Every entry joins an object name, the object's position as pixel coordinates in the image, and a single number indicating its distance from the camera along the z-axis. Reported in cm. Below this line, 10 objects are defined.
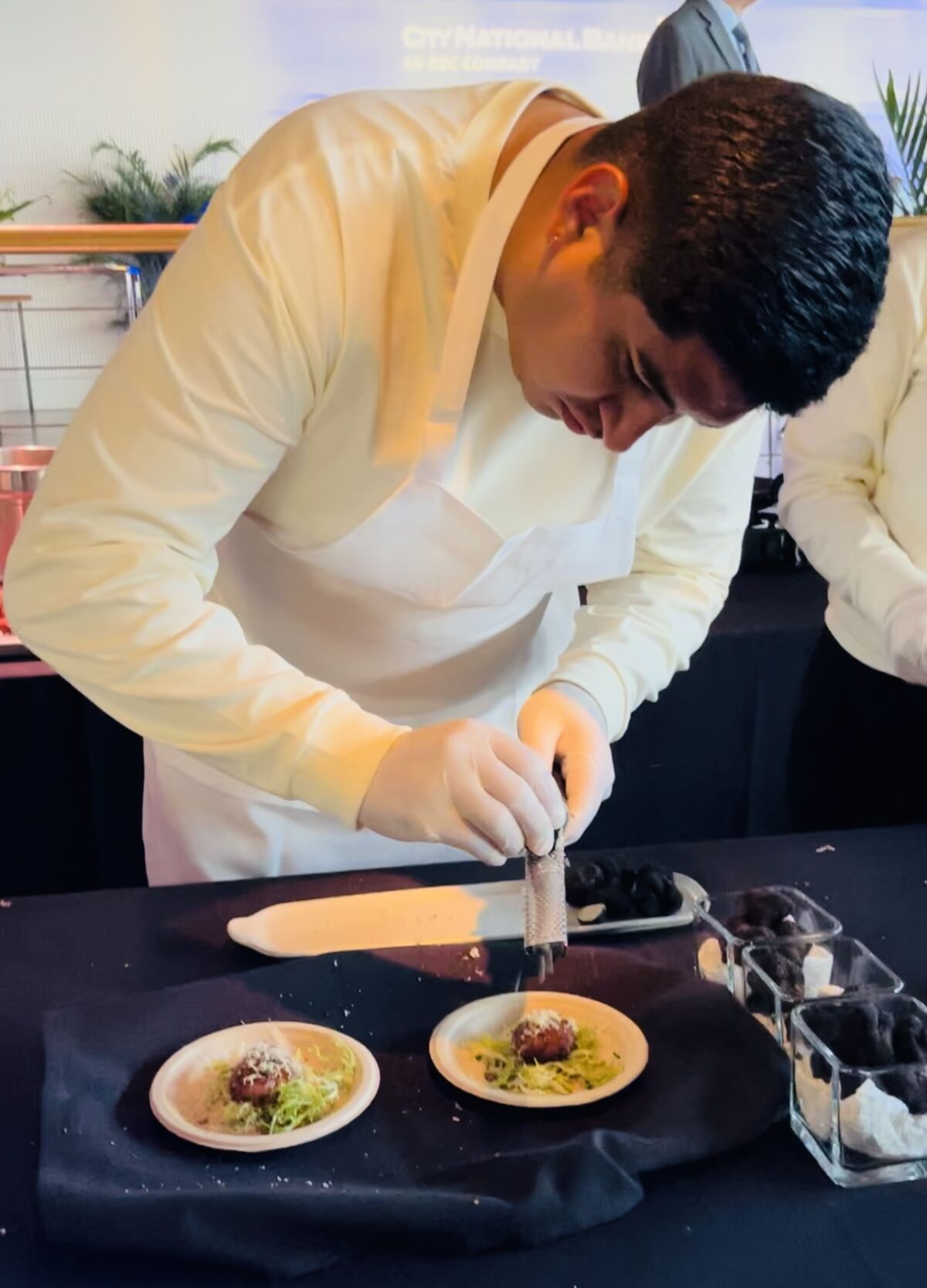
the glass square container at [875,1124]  76
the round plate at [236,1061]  78
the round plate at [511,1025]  84
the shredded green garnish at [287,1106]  81
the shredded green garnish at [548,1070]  86
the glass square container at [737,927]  98
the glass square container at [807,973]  91
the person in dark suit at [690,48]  248
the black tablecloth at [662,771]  185
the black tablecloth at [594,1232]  70
